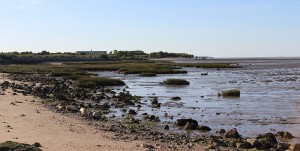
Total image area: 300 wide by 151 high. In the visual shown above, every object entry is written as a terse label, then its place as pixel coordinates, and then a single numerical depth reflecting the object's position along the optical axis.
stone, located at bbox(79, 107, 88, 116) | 25.05
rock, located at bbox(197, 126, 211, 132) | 21.28
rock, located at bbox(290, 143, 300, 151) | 16.38
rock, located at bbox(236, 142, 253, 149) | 16.88
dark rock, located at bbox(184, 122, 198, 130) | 21.44
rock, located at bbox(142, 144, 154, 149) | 15.90
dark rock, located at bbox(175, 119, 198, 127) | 22.40
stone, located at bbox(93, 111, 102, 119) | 24.01
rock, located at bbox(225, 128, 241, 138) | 19.09
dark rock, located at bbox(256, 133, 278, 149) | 17.14
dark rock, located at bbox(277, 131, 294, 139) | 19.66
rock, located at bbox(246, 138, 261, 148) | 17.07
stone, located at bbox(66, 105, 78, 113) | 26.54
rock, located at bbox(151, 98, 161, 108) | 31.52
